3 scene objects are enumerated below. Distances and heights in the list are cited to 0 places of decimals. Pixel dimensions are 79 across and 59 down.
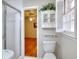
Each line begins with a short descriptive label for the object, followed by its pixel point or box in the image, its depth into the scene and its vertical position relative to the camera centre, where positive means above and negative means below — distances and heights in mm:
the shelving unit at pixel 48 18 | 1606 +282
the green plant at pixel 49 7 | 1604 +604
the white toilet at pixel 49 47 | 1492 -505
